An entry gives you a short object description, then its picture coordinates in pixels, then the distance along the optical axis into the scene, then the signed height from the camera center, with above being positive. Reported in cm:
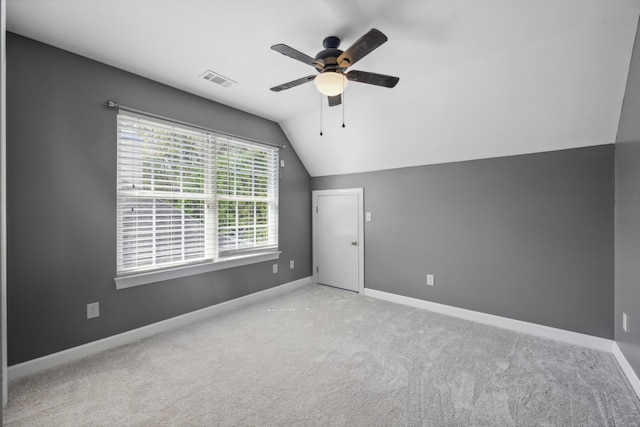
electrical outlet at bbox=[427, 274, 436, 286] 388 -86
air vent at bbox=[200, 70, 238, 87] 304 +138
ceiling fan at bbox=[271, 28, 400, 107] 210 +109
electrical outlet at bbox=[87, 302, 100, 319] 276 -87
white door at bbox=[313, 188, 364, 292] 461 -40
